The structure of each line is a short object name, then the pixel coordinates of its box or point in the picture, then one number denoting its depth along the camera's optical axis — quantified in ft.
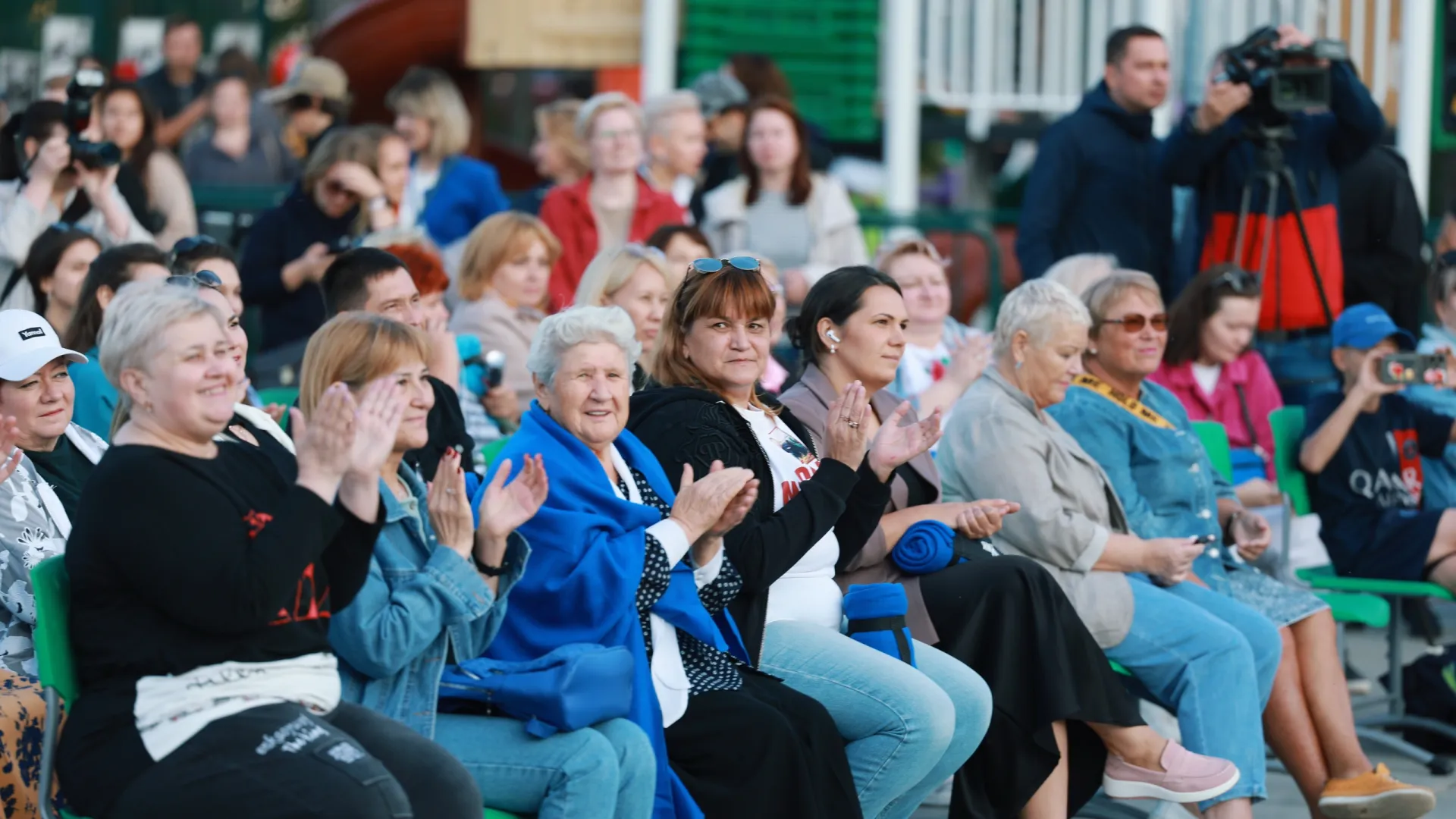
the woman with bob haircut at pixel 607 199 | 51.13
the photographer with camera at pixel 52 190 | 44.09
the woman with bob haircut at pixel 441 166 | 55.52
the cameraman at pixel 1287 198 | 50.03
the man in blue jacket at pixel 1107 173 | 51.08
